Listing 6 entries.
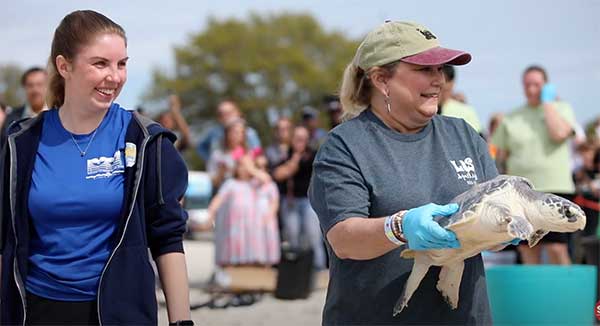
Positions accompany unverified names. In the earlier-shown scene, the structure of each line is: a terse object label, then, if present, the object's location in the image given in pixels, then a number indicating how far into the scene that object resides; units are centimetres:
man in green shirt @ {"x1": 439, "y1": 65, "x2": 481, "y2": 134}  1145
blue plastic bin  947
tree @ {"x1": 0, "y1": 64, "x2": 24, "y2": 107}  9212
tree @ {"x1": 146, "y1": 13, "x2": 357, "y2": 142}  10593
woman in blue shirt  518
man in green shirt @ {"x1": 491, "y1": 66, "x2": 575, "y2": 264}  1396
